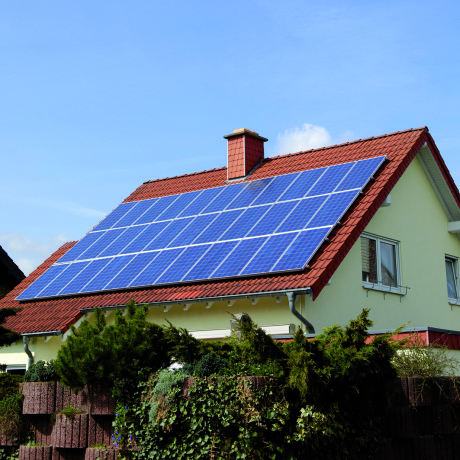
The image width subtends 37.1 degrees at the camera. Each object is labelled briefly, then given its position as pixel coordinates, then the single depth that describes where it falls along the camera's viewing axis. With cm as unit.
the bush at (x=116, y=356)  909
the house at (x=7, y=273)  2416
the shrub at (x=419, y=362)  953
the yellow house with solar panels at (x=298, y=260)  1348
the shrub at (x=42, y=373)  1019
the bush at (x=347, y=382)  803
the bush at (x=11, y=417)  1023
